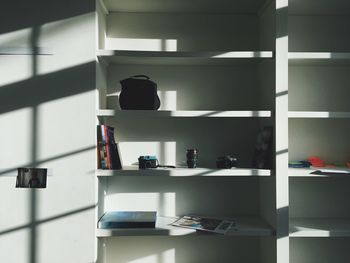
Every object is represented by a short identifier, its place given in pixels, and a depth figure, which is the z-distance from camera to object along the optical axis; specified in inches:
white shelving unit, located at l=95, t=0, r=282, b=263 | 99.4
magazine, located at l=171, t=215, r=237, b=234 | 86.1
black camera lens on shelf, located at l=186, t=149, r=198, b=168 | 90.8
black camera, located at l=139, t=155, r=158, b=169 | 89.8
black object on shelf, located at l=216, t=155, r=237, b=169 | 89.3
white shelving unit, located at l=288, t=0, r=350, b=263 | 100.8
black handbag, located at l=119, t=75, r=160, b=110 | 88.1
